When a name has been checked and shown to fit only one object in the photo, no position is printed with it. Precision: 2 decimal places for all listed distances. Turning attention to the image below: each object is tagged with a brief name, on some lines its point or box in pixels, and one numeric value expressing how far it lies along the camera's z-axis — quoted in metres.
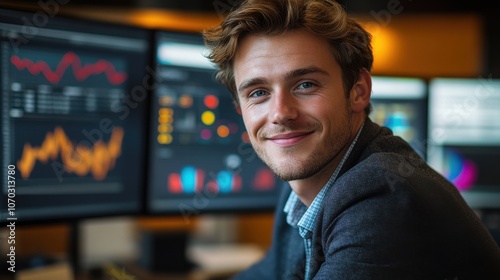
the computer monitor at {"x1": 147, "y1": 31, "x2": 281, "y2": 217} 1.48
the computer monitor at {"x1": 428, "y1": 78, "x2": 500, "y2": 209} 1.79
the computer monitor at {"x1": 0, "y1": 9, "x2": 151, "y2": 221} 1.20
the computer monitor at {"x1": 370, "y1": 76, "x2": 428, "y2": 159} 1.73
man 0.83
